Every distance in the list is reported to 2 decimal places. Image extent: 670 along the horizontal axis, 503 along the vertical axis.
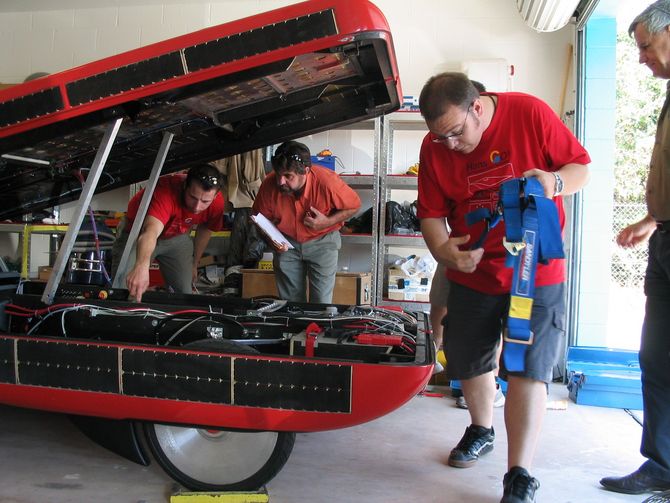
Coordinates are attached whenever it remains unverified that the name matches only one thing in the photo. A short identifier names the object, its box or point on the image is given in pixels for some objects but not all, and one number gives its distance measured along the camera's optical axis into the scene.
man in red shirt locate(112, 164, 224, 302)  2.96
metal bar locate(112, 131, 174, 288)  2.63
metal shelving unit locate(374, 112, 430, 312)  4.54
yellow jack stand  1.95
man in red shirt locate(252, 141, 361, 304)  3.53
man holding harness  1.93
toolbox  3.53
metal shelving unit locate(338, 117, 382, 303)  4.53
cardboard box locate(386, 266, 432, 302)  4.57
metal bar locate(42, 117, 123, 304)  2.06
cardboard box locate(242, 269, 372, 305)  4.50
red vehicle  1.75
